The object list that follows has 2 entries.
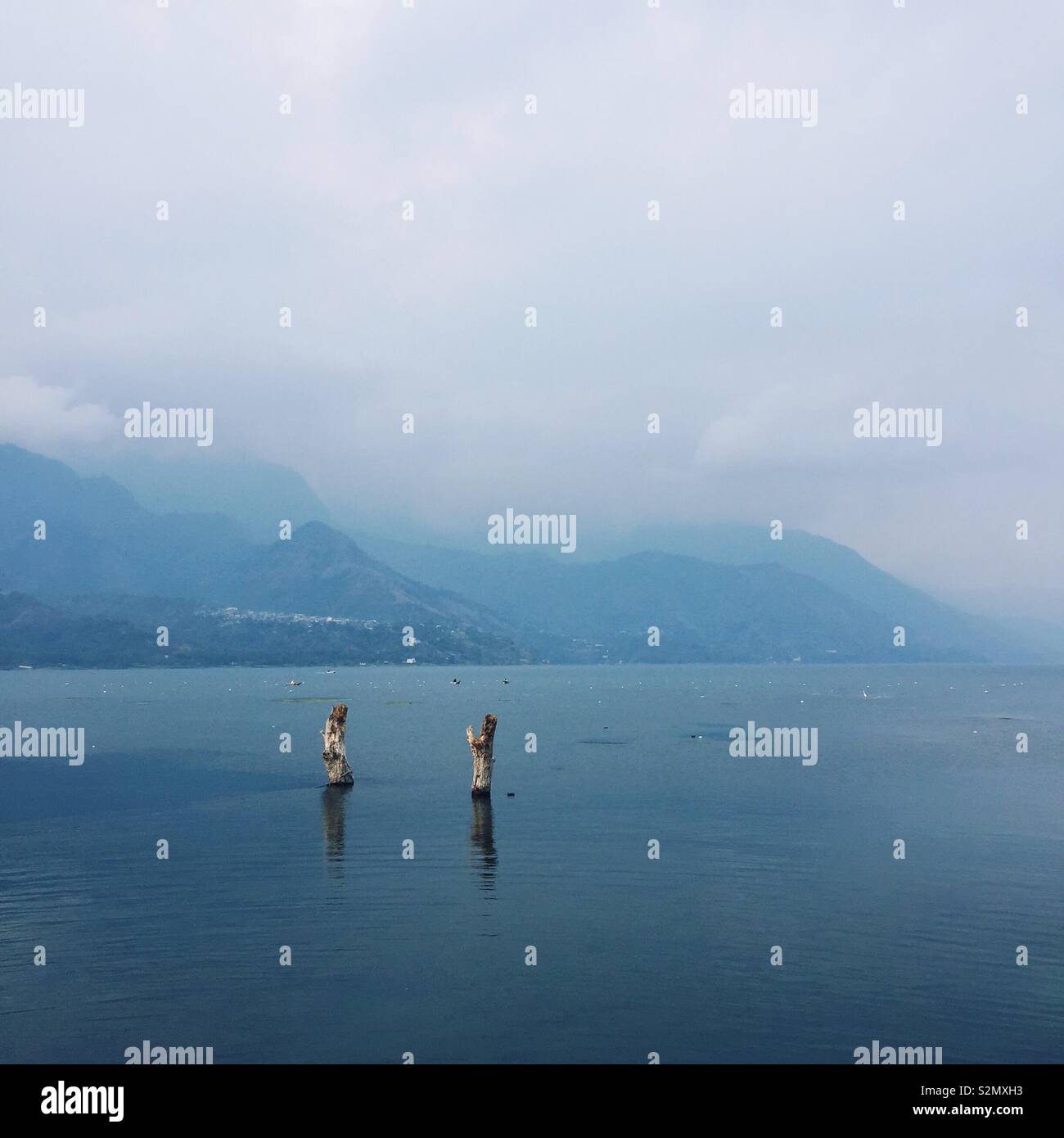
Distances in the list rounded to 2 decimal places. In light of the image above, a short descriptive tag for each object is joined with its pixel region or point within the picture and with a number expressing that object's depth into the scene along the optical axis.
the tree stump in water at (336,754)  63.31
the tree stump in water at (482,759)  58.53
